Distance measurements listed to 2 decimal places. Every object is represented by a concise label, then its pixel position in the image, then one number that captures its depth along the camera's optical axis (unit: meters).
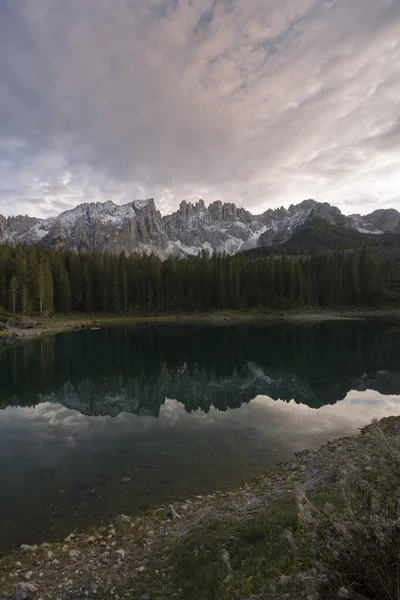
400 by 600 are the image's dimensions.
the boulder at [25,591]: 8.82
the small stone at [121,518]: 13.02
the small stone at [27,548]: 11.52
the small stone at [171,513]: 12.84
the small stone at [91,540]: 11.64
